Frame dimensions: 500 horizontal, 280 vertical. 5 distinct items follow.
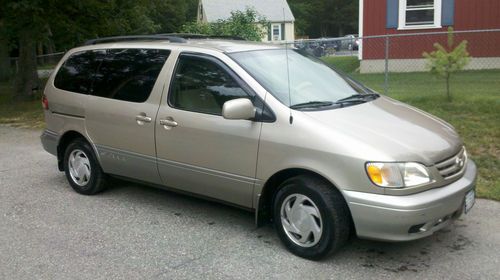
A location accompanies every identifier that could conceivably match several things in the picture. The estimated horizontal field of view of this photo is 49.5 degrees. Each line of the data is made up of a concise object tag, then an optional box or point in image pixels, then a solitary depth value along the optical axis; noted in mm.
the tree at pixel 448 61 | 9414
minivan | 3971
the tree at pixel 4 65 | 28938
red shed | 16922
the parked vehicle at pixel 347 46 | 16272
